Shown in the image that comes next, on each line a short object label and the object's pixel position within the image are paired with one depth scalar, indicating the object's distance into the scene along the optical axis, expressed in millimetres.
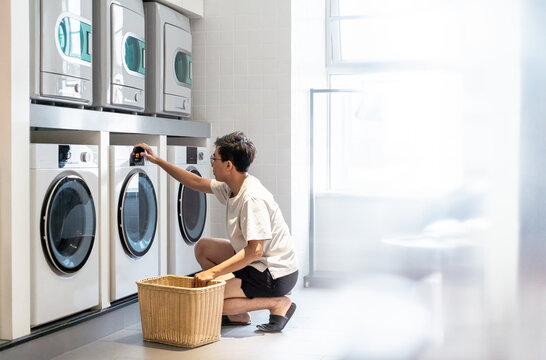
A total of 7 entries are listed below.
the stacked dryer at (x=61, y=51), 2621
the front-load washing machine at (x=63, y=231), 2559
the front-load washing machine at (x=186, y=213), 3734
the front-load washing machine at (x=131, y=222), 3113
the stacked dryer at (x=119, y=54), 3168
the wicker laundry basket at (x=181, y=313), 2762
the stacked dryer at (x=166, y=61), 3744
